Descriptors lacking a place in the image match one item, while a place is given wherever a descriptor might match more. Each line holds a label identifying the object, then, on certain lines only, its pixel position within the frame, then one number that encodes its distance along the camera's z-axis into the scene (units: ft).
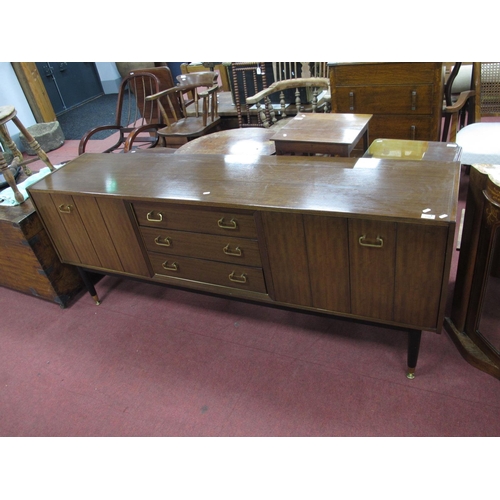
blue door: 19.17
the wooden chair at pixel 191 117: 9.82
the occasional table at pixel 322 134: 5.52
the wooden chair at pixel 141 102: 9.08
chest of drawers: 8.11
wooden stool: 6.18
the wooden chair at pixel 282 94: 8.13
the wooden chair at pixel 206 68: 15.25
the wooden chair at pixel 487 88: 8.28
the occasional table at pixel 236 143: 7.05
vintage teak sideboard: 4.21
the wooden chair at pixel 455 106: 8.36
